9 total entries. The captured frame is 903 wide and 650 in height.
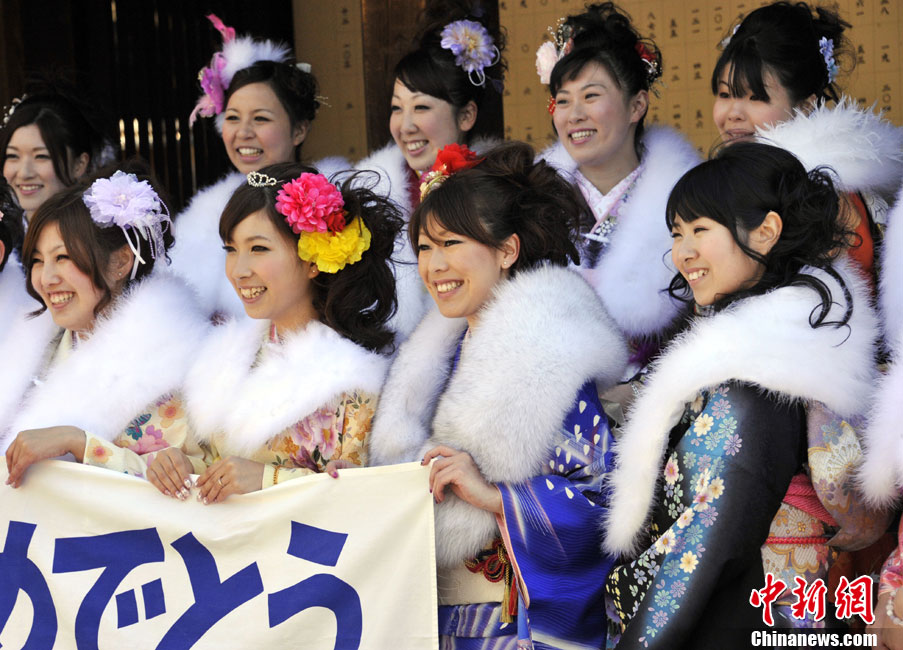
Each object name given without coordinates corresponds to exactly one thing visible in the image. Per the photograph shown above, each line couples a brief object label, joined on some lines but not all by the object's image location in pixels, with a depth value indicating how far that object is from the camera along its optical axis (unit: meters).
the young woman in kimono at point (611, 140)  3.66
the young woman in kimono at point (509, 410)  2.65
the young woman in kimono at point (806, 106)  3.17
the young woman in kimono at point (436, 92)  4.23
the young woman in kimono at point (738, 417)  2.41
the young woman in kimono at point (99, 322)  3.23
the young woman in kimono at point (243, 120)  4.34
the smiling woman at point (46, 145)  4.54
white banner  2.75
